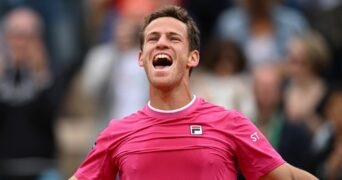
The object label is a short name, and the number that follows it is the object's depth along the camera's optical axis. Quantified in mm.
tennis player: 7977
